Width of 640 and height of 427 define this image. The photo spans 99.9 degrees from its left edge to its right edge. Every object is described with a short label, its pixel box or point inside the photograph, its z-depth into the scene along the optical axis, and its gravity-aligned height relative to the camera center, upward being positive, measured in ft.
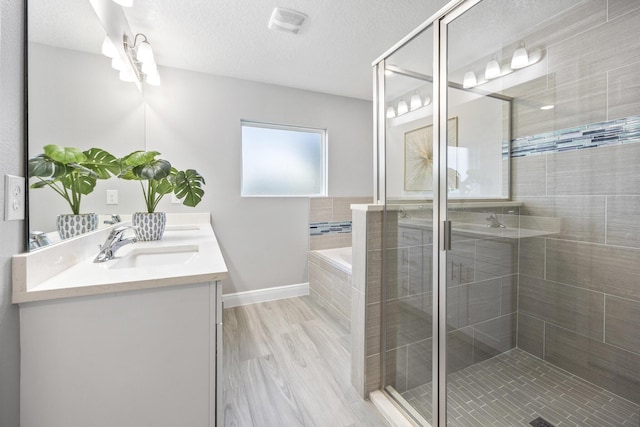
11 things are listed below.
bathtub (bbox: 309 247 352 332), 7.56 -2.22
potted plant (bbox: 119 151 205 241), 4.89 +0.57
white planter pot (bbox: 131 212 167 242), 5.23 -0.28
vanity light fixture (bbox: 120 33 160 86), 6.21 +3.62
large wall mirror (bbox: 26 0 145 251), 2.77 +1.60
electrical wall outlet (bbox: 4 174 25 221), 2.26 +0.10
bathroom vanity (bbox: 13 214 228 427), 2.40 -1.28
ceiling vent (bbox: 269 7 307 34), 5.73 +4.23
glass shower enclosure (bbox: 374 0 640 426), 3.85 -0.06
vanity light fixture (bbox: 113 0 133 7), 4.70 +3.65
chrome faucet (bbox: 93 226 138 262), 3.66 -0.49
